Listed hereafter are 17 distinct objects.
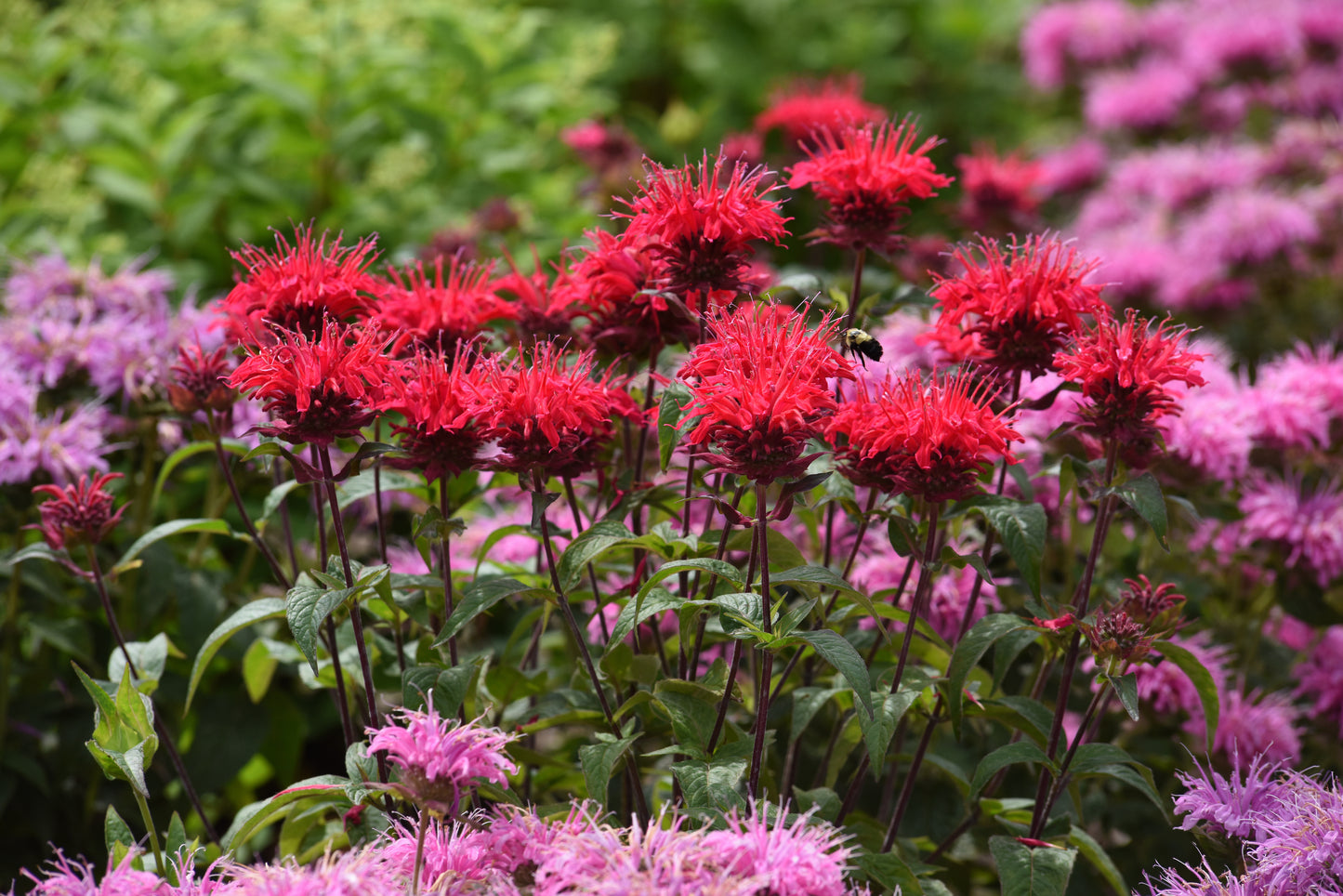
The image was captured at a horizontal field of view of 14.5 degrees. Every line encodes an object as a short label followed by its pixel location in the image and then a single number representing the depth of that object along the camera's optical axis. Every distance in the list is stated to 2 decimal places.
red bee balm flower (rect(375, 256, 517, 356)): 1.90
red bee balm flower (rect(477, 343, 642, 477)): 1.82
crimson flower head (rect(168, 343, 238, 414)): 1.92
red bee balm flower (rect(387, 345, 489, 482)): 1.83
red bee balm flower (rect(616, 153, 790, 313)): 1.86
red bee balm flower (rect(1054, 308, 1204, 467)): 1.85
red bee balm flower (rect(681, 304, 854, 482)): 1.79
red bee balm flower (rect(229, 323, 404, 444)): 1.81
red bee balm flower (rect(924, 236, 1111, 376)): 1.87
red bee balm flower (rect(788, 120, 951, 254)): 1.91
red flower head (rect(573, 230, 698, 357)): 1.88
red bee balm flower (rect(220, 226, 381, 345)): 1.87
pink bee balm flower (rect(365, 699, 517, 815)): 1.77
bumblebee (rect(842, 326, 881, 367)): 1.90
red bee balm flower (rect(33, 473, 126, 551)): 1.91
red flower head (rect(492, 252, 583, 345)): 1.93
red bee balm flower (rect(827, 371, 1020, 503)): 1.82
